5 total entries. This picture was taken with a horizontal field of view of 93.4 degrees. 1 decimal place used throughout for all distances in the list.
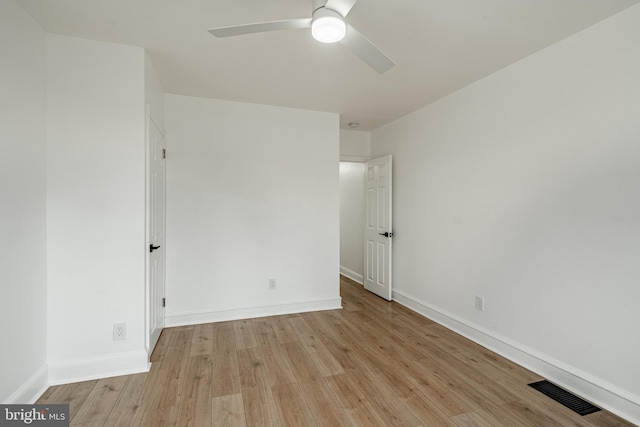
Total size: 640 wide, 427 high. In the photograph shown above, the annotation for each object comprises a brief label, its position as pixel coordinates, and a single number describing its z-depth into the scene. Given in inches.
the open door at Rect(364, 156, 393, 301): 164.1
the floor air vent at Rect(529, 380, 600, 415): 76.7
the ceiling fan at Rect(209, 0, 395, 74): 59.4
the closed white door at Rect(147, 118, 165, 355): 99.2
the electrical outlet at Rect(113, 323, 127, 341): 92.4
